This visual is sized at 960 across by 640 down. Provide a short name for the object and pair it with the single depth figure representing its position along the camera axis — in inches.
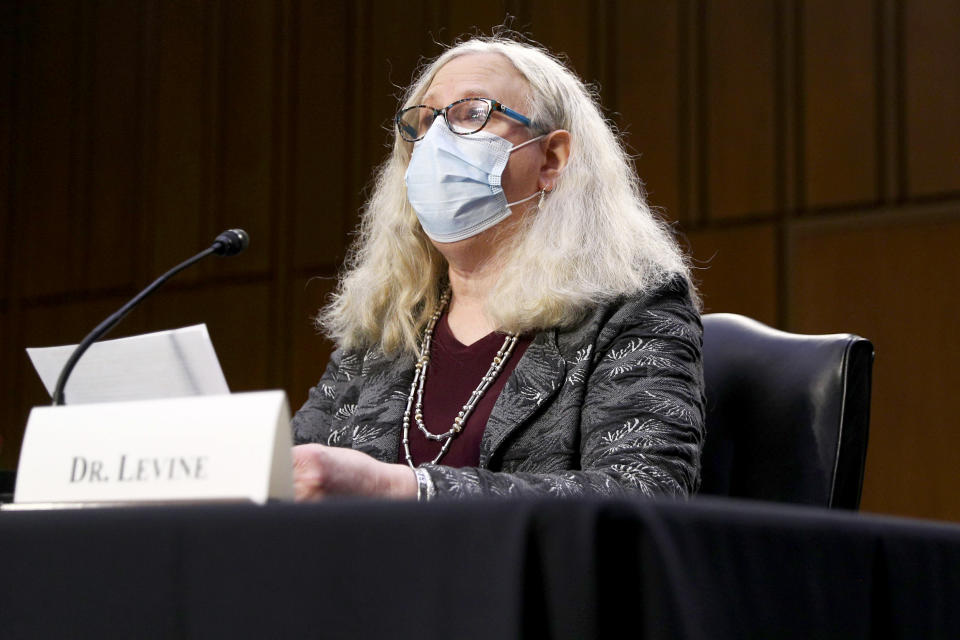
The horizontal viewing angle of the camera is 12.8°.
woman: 166.4
